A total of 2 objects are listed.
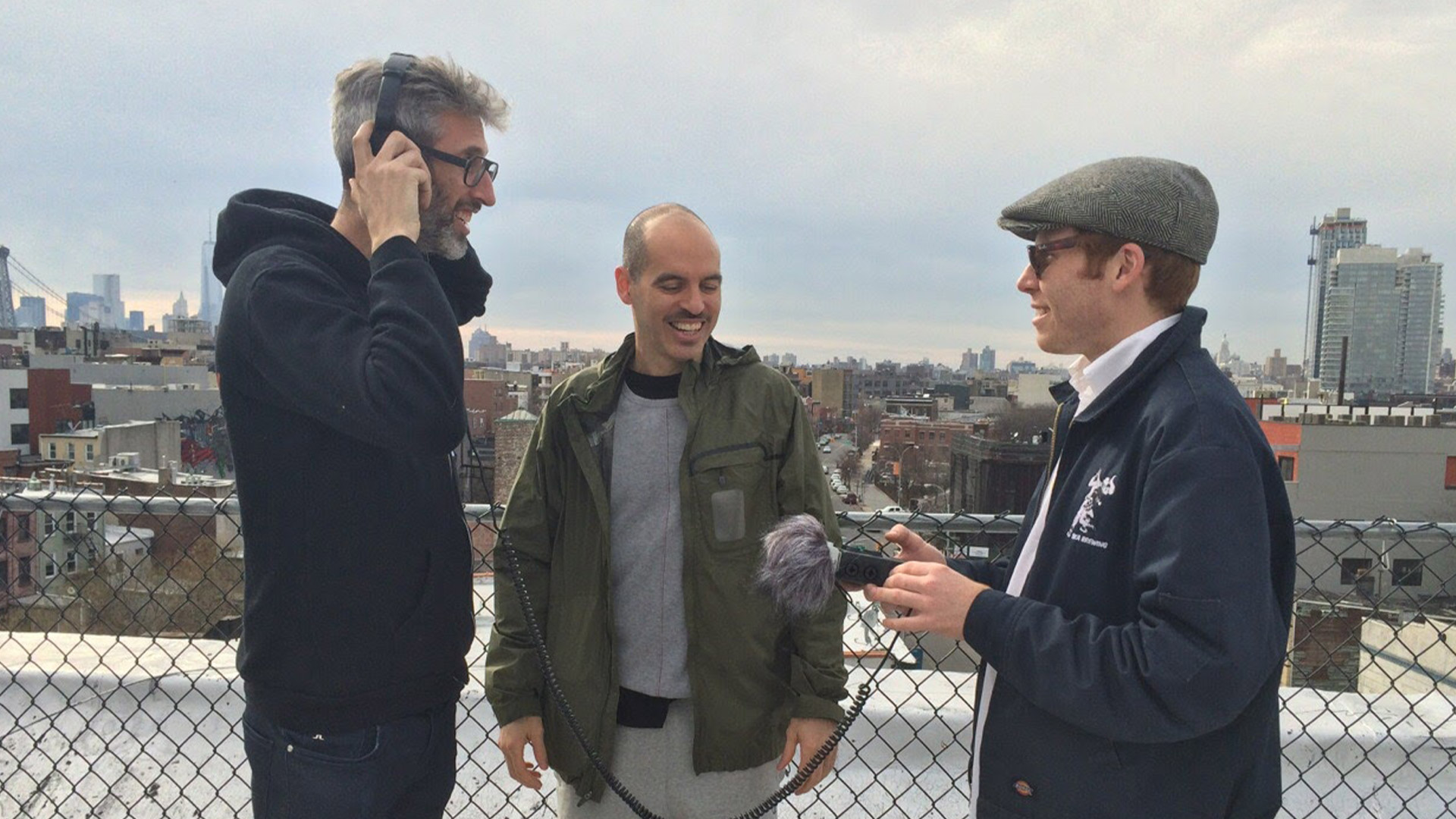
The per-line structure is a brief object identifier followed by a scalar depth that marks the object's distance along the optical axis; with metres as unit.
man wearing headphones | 1.78
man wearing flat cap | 1.39
